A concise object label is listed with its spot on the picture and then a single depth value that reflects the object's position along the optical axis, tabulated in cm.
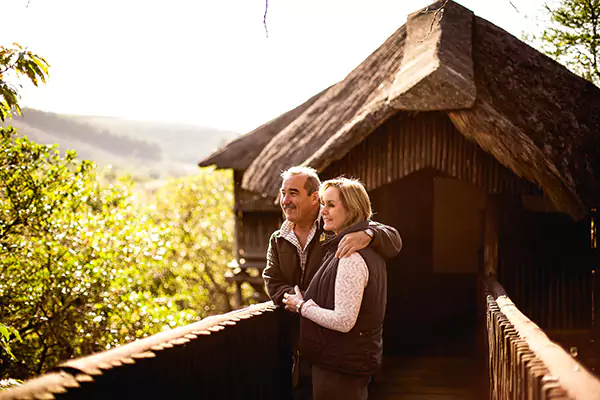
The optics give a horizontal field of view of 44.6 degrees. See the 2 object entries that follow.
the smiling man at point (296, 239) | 461
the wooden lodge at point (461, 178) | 475
